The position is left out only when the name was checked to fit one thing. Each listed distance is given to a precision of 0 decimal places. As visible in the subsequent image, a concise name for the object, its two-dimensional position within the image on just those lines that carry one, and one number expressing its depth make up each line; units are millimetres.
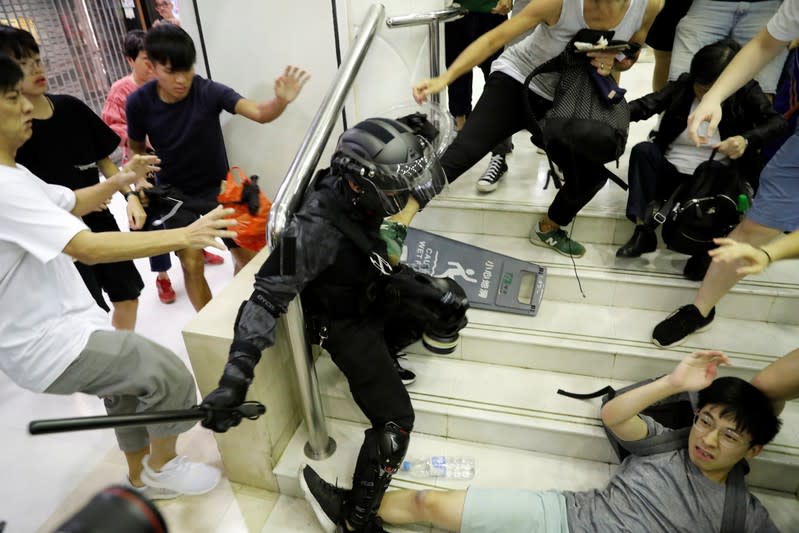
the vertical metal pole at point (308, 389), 1745
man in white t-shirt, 1374
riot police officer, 1581
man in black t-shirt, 2062
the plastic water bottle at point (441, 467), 2074
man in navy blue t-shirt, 2432
